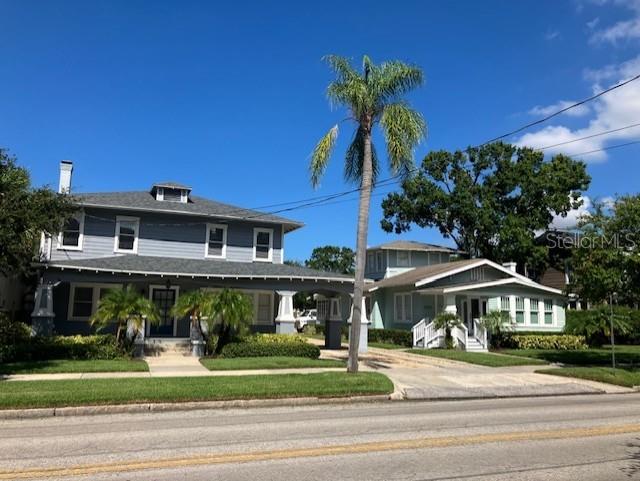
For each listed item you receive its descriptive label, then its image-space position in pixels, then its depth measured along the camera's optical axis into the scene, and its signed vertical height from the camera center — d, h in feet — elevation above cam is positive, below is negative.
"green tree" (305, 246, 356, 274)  322.20 +35.35
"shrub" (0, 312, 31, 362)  55.11 -2.83
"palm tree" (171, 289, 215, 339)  63.36 +1.16
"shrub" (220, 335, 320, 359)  64.75 -3.60
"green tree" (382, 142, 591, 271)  144.25 +33.62
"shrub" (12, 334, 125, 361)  56.95 -3.89
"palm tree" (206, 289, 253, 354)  62.75 +0.37
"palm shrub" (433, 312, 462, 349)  90.74 +0.19
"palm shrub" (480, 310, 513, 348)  90.17 +0.05
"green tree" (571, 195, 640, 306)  58.90 +7.73
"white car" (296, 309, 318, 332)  157.81 +0.08
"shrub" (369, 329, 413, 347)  98.02 -2.59
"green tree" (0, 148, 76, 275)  46.55 +8.30
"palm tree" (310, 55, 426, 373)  53.06 +18.99
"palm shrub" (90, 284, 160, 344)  60.13 +0.38
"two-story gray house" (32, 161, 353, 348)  71.92 +7.93
